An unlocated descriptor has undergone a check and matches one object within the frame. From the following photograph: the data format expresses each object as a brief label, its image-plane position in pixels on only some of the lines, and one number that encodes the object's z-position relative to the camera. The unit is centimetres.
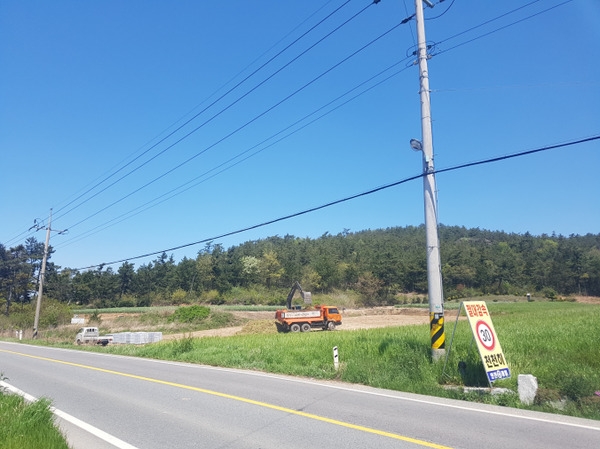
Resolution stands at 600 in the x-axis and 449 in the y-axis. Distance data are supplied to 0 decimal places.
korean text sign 995
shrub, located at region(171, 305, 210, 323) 5897
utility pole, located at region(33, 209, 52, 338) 3994
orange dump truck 3853
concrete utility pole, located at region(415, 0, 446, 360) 1178
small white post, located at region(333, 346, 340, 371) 1301
